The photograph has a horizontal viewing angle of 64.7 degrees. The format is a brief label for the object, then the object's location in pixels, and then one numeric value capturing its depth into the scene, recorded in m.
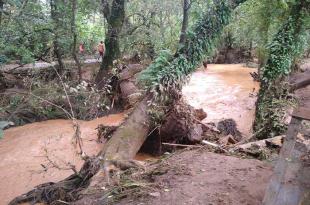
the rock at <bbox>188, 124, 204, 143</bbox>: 5.51
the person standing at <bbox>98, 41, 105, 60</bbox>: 10.81
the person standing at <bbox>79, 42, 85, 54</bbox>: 9.28
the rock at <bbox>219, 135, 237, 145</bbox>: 4.97
